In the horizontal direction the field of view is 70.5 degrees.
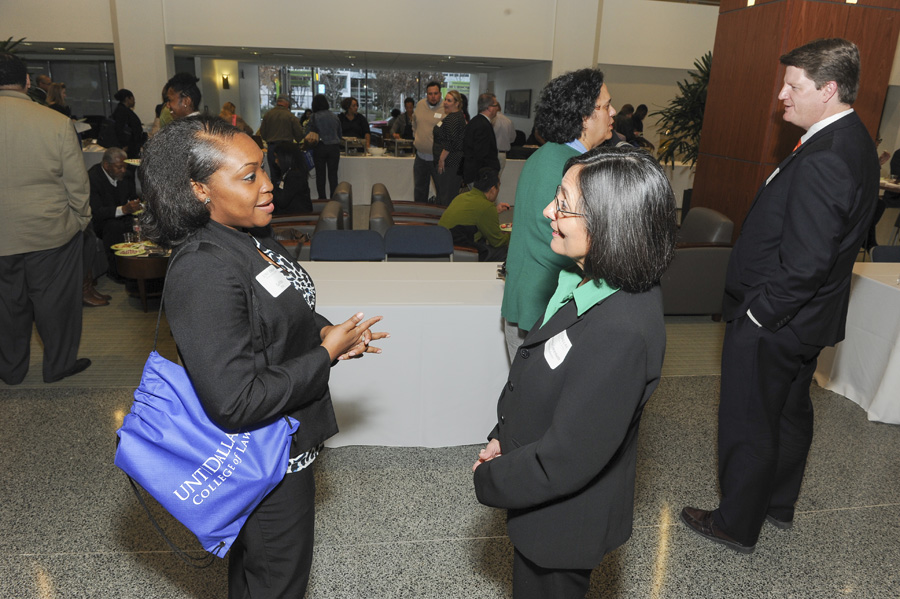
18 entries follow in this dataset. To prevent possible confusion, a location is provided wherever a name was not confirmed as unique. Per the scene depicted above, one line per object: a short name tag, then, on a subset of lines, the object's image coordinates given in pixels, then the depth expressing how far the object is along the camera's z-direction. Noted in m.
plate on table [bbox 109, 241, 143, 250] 5.20
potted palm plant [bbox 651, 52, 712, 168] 7.73
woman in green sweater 2.14
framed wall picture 13.19
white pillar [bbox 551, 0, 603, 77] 10.63
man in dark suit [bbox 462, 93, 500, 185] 7.14
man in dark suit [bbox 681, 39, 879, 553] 2.02
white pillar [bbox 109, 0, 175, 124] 9.78
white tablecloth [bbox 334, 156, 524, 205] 10.24
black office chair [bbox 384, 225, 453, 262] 4.40
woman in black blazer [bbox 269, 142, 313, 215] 6.38
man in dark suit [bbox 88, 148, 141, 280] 5.59
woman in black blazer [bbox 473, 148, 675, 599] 1.14
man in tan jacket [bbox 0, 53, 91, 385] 3.36
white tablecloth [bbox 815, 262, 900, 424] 3.46
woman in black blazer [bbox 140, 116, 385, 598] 1.23
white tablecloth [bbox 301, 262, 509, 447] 2.87
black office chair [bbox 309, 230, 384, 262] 4.06
